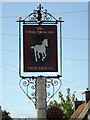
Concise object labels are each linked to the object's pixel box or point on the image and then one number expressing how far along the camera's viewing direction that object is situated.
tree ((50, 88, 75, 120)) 54.59
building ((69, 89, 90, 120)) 27.58
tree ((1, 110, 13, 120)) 71.28
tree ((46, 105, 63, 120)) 19.44
